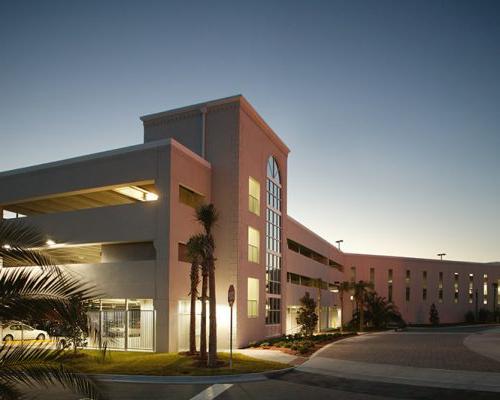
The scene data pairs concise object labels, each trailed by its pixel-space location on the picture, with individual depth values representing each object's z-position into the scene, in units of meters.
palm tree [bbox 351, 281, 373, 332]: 53.13
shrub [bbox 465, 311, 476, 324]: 71.25
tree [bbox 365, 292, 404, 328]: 55.56
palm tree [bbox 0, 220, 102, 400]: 7.46
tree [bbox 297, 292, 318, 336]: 34.16
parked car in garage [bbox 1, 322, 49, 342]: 29.69
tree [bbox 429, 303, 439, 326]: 67.25
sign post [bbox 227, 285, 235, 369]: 19.09
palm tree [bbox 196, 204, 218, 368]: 19.92
